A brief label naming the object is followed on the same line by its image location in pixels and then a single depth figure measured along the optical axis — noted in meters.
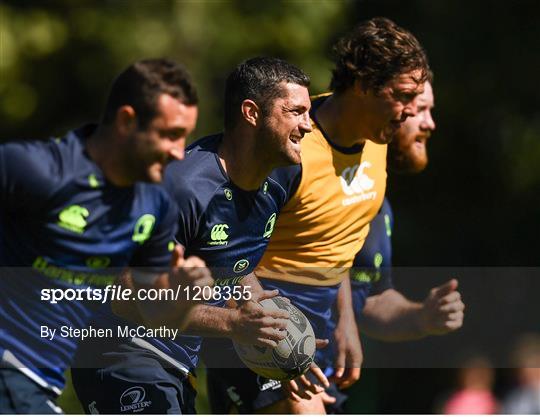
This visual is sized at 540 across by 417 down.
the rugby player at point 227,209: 12.48
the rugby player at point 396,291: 14.72
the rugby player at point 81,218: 10.95
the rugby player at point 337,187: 14.12
